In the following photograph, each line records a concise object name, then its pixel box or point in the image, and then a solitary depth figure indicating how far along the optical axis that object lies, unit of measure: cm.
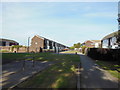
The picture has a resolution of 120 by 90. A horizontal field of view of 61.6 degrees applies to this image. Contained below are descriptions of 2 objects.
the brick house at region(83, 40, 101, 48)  5796
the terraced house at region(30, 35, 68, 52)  4203
